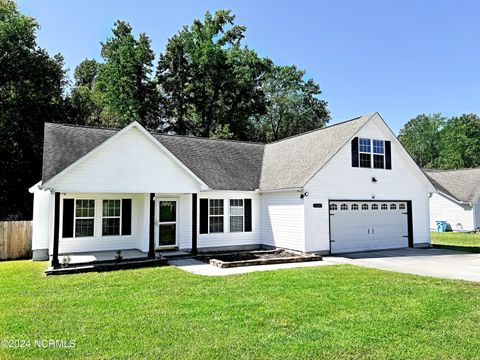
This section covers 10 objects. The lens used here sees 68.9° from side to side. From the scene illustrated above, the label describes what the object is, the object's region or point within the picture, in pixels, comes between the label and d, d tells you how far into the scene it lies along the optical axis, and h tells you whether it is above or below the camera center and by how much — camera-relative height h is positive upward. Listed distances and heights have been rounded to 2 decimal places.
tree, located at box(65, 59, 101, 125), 29.72 +8.79
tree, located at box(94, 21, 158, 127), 34.31 +12.28
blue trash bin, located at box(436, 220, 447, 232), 28.92 -1.98
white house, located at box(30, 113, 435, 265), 13.30 +0.40
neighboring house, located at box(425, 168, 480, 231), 27.56 +0.07
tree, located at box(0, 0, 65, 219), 25.55 +7.28
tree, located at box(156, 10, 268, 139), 37.25 +13.17
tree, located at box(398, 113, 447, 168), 71.38 +13.38
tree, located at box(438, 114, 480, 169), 60.75 +10.53
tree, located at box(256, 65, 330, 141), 44.25 +12.55
